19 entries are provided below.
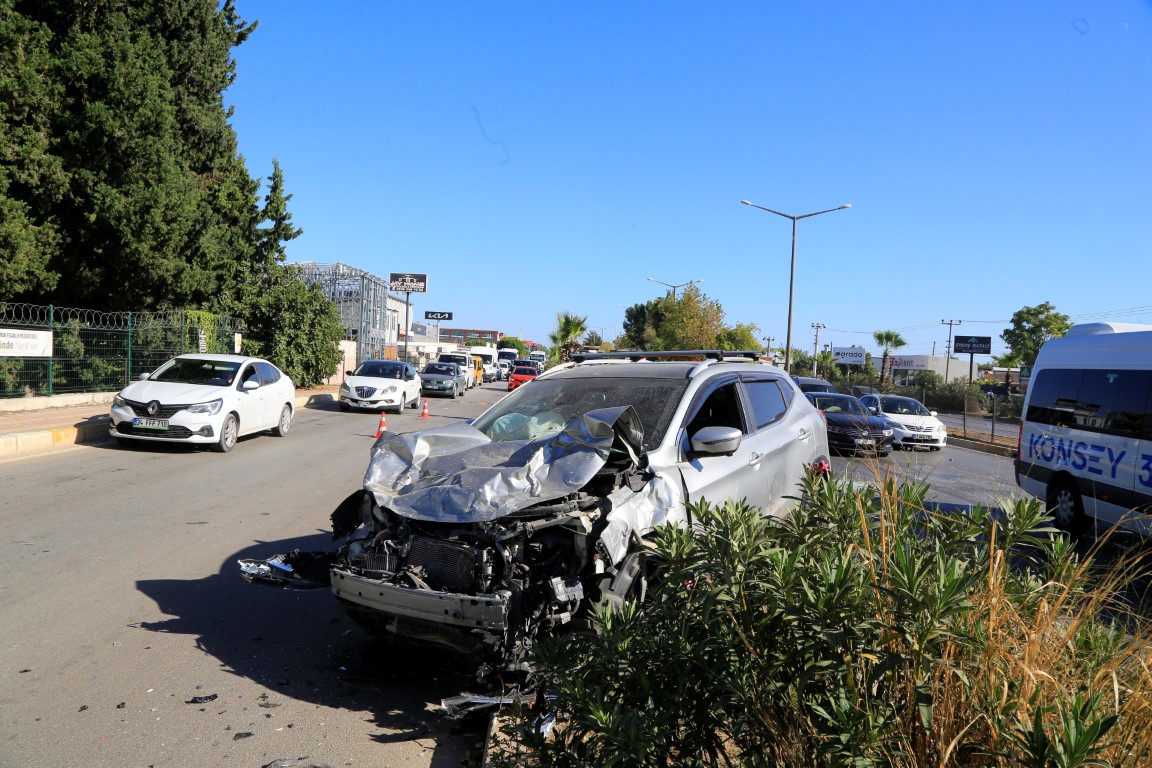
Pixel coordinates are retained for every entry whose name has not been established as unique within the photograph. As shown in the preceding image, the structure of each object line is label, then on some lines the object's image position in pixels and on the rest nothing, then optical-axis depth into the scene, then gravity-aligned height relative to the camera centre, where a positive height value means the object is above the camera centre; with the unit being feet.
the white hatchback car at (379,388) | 77.05 -3.80
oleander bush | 7.22 -2.89
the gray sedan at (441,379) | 115.96 -4.01
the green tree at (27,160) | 51.83 +12.22
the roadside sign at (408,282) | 192.75 +17.67
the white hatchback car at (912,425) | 72.95 -5.07
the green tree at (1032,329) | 185.78 +11.41
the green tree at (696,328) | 139.64 +6.72
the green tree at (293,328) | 91.71 +2.28
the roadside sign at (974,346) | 144.38 +5.26
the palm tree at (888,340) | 224.33 +8.69
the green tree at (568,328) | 162.91 +6.17
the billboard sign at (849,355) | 252.62 +4.40
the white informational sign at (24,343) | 50.01 -0.48
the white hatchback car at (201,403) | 41.09 -3.33
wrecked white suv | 12.76 -2.77
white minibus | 26.66 -1.82
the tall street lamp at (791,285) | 105.81 +11.52
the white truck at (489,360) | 217.56 -1.89
